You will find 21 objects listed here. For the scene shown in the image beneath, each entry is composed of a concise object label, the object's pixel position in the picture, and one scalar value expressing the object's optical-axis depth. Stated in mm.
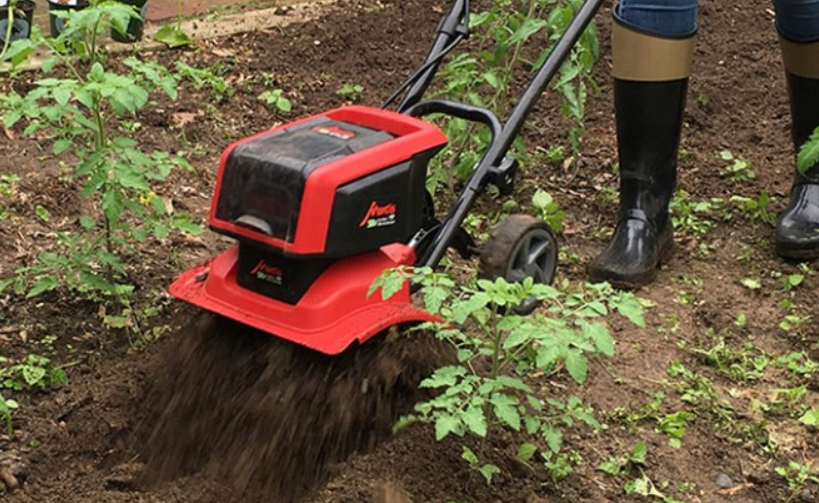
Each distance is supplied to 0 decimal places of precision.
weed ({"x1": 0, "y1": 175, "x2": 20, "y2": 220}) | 3455
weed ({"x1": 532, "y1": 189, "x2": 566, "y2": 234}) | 3457
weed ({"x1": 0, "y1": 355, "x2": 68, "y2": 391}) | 2746
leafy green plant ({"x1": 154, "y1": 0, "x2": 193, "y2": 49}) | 4496
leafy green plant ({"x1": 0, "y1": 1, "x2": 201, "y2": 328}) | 2584
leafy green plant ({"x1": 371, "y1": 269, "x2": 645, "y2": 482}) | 2119
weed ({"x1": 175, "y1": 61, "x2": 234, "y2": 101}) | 4199
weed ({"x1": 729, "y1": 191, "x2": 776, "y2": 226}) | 3594
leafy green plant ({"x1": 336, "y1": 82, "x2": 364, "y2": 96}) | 4277
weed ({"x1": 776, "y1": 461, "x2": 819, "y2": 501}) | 2516
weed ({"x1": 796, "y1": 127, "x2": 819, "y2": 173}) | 2715
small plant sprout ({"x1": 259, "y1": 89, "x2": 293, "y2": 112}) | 4125
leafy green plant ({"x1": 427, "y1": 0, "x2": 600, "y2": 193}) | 3426
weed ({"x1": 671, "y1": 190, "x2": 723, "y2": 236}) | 3578
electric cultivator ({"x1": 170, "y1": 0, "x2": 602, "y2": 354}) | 2305
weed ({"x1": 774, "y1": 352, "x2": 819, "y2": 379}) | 2910
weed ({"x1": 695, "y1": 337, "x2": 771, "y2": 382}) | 2902
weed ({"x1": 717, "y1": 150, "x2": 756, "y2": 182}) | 3828
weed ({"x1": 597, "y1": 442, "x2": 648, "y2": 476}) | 2537
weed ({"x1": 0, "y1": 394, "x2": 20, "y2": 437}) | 2494
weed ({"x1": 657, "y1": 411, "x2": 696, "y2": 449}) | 2650
